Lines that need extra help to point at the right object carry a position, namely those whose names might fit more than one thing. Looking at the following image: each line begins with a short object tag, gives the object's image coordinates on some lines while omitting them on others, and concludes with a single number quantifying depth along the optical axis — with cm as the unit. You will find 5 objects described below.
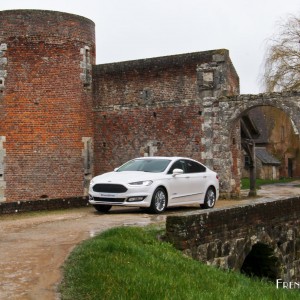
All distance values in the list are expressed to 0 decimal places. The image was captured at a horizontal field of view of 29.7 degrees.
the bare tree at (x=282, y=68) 3016
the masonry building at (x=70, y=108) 2169
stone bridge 1022
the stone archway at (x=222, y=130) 2134
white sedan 1389
